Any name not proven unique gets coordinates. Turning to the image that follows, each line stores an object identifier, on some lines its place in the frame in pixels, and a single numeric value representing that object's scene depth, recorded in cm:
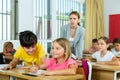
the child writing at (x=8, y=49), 526
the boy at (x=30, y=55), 280
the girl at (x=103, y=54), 371
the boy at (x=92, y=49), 682
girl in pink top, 246
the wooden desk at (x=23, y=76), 207
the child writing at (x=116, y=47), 549
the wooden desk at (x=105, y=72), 295
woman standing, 374
